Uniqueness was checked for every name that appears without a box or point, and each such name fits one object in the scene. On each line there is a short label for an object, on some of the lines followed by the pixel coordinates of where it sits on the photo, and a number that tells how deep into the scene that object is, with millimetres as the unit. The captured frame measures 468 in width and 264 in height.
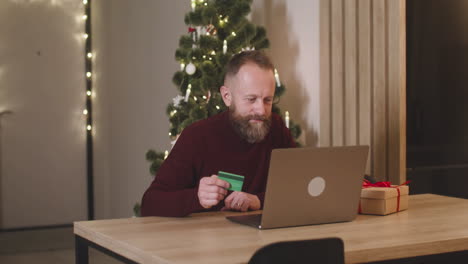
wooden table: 1593
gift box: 2191
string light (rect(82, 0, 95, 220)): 6488
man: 2381
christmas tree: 4020
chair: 1364
